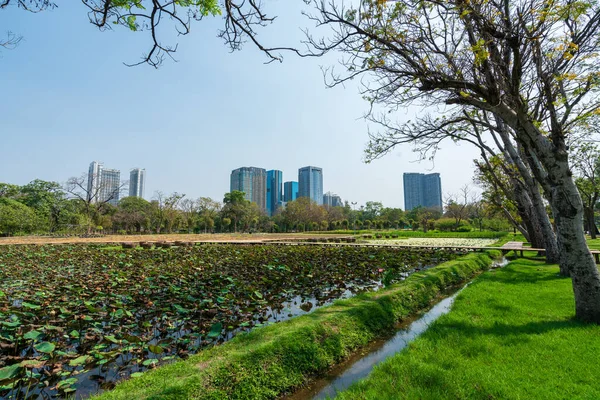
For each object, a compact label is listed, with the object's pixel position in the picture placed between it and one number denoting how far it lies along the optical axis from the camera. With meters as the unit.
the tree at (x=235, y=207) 50.81
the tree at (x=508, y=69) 3.81
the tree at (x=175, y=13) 2.87
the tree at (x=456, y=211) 41.01
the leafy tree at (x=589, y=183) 18.92
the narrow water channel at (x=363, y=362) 2.74
